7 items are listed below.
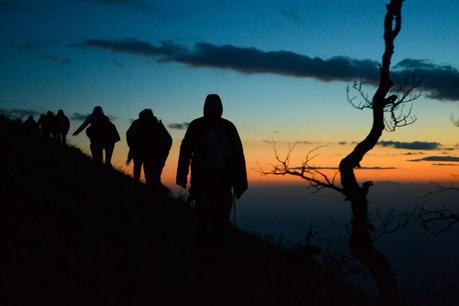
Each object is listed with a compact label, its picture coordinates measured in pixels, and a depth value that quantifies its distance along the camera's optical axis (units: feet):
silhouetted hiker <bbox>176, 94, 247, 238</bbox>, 29.17
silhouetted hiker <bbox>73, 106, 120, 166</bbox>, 57.11
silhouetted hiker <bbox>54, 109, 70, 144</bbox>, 79.15
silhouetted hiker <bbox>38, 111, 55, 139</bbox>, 80.53
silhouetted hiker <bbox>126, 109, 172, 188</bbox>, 48.91
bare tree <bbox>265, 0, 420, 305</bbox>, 39.32
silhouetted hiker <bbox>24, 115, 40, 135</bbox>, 85.15
